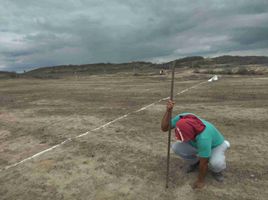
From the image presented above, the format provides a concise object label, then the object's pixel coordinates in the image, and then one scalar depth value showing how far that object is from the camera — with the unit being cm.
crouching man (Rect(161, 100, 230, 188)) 258
